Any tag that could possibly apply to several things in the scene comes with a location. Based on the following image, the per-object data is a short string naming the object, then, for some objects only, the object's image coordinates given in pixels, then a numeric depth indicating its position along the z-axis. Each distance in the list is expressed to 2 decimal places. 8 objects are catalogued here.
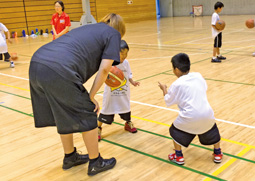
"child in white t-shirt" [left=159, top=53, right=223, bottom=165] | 2.71
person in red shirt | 7.64
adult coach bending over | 2.32
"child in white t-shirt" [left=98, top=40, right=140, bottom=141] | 3.52
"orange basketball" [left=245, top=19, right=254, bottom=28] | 8.30
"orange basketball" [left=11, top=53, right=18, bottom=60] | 8.80
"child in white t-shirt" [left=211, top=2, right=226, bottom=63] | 7.41
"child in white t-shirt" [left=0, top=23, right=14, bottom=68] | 8.16
